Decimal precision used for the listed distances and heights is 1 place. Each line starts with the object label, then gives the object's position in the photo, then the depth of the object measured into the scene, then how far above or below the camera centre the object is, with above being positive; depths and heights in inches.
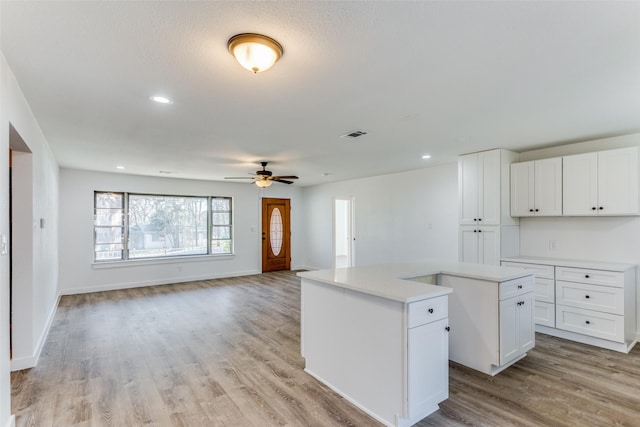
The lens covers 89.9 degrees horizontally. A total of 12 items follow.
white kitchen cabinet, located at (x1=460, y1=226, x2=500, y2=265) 175.0 -17.4
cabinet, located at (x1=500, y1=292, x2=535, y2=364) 111.3 -41.2
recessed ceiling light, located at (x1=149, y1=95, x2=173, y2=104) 103.3 +37.7
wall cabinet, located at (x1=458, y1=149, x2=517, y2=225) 174.7 +15.2
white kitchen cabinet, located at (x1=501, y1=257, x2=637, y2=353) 135.0 -40.0
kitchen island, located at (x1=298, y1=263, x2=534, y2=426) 84.4 -36.0
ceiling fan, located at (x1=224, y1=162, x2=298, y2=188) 217.8 +24.7
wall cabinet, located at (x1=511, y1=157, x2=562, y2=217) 161.8 +13.7
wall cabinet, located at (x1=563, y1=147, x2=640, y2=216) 139.8 +14.3
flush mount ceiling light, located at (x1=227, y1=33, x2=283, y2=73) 68.7 +36.2
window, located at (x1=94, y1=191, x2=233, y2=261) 265.1 -10.6
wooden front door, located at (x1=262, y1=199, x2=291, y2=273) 343.0 -23.1
